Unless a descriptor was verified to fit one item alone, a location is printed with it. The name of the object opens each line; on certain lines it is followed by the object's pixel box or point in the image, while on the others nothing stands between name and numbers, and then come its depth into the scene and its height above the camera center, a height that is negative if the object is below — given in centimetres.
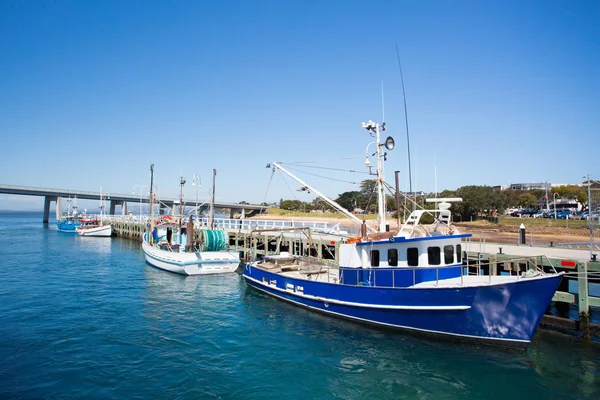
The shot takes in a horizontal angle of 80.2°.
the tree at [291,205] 12469 +354
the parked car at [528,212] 7461 +63
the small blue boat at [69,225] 7725 -221
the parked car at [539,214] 6836 +16
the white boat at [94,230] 6906 -296
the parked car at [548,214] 6569 +16
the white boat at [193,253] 2897 -325
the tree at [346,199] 10012 +471
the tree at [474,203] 6750 +225
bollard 2381 -135
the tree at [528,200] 8844 +367
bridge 11147 +628
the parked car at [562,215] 6380 -3
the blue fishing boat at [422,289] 1295 -308
